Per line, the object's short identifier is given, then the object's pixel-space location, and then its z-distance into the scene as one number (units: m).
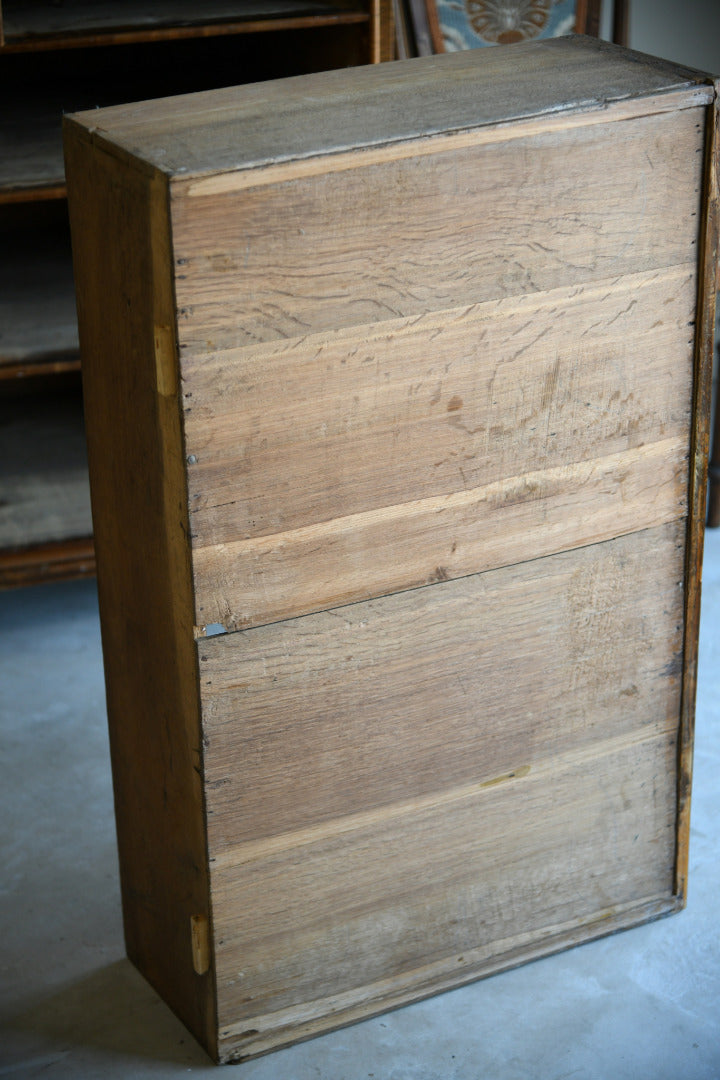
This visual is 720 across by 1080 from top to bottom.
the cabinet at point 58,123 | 2.40
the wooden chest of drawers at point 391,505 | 1.44
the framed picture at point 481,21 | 2.96
